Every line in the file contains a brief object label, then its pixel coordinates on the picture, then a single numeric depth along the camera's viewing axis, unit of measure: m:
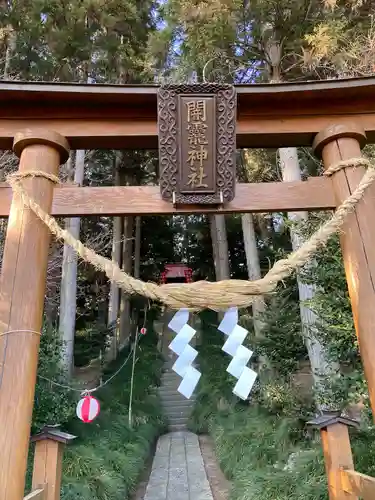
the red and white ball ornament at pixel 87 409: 5.68
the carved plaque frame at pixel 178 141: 2.54
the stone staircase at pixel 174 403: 11.42
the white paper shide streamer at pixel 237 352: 2.44
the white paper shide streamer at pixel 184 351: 2.38
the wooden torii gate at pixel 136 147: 2.26
